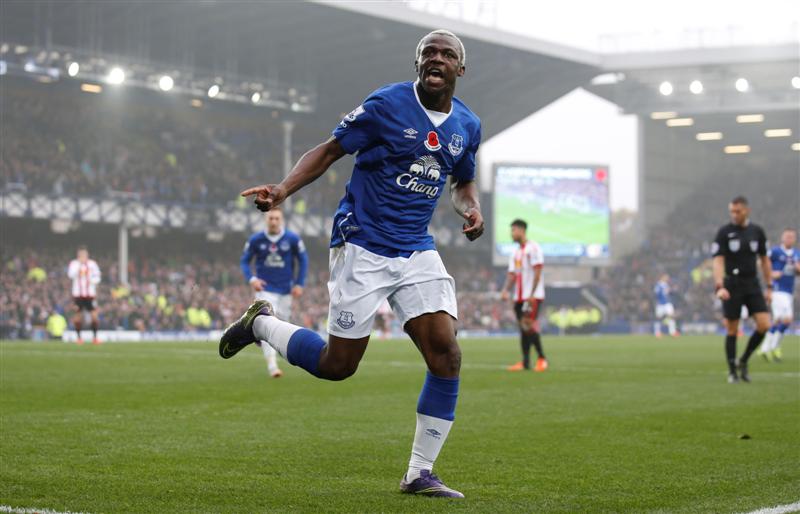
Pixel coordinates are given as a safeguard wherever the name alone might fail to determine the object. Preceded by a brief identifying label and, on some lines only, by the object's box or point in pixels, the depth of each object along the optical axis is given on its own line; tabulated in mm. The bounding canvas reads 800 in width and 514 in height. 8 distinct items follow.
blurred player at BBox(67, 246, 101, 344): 25422
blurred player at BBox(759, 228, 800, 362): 20562
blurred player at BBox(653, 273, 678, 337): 41125
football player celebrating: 5695
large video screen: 47969
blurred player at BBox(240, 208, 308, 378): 14922
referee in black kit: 13375
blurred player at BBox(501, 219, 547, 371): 16641
